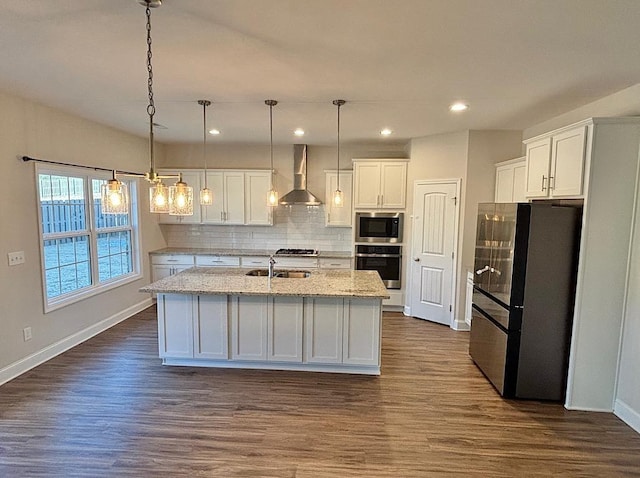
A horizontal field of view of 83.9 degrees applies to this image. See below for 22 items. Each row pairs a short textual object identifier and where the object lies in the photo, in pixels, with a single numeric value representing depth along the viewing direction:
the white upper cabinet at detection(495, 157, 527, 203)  3.96
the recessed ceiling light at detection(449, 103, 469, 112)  3.44
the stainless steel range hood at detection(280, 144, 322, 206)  5.93
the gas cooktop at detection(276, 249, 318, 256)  5.66
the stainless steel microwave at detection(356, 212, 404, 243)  5.46
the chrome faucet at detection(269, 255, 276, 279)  3.91
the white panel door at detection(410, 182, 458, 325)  4.87
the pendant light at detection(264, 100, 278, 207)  3.42
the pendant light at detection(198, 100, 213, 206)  3.24
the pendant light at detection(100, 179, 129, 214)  2.24
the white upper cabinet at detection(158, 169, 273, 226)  5.88
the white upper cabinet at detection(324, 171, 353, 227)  5.75
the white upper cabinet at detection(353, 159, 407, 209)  5.39
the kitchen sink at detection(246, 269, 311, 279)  4.18
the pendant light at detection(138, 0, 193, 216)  2.38
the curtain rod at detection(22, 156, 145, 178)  3.46
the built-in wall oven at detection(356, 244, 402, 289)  5.50
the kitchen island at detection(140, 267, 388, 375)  3.49
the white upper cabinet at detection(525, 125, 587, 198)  2.82
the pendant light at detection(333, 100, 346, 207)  3.38
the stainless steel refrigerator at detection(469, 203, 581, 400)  2.93
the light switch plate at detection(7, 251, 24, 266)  3.33
